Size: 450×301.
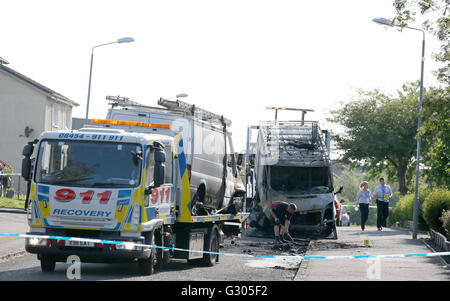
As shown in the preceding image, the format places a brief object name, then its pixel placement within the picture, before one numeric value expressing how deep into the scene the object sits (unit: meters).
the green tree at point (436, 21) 20.09
